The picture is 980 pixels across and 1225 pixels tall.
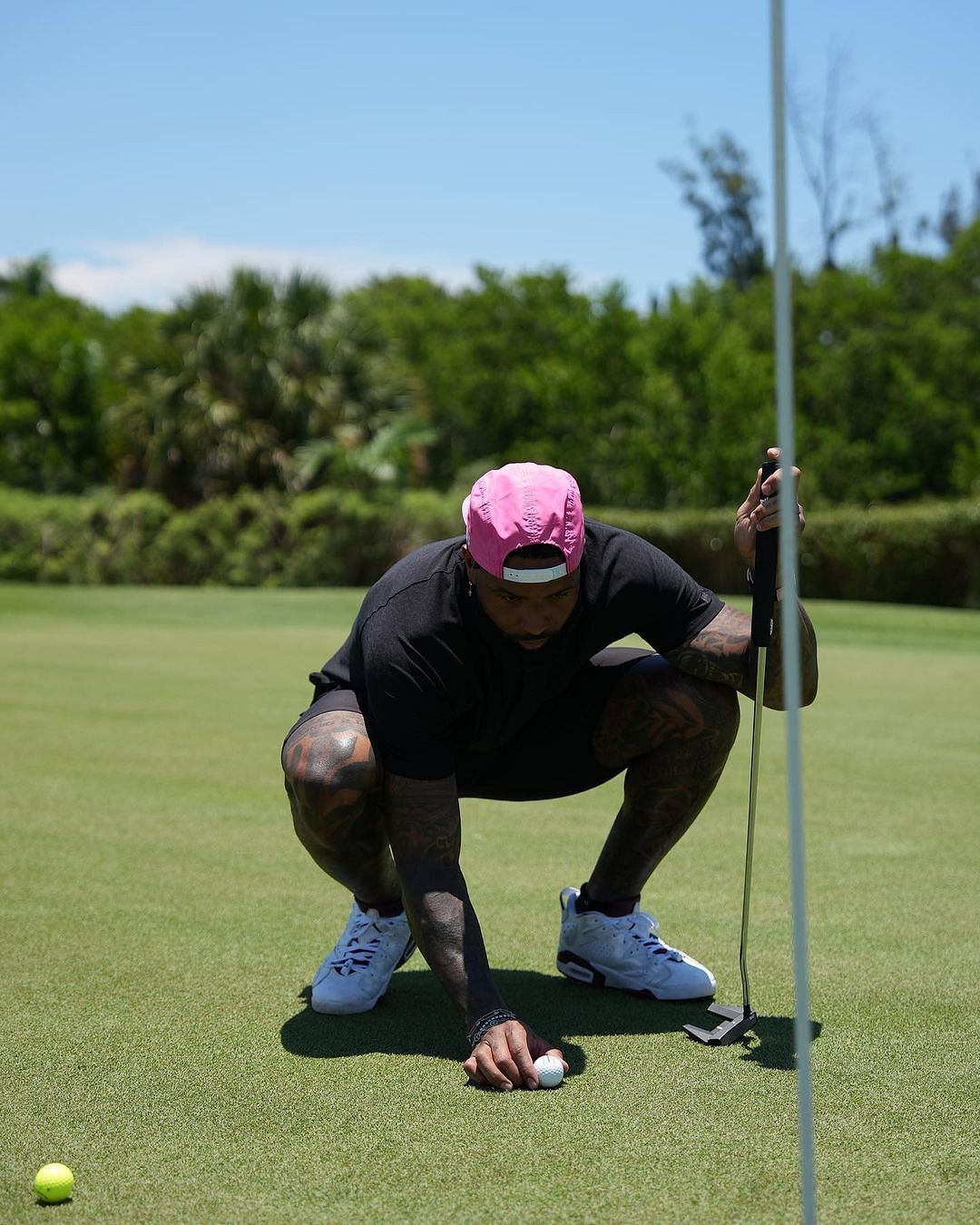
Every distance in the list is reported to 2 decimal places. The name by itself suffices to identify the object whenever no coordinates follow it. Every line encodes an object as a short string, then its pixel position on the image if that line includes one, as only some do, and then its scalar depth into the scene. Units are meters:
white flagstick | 1.96
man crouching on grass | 3.27
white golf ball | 3.08
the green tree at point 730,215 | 53.12
